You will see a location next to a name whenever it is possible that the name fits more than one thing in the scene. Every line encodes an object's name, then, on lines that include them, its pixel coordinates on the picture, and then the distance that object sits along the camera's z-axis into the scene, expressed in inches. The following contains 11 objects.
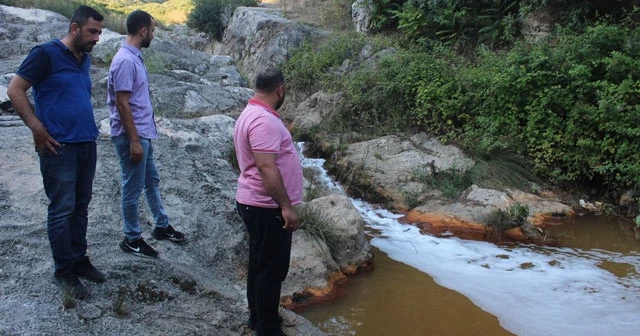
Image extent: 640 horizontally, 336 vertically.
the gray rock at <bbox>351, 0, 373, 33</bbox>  590.9
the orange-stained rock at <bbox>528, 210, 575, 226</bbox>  289.6
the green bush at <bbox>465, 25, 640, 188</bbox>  293.7
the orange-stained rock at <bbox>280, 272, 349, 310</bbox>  191.0
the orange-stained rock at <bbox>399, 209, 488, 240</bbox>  279.1
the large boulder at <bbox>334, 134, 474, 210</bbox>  338.0
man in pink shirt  124.6
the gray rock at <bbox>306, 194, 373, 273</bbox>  225.9
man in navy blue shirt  130.0
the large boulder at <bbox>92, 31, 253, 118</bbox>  330.6
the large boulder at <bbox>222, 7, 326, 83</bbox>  635.5
